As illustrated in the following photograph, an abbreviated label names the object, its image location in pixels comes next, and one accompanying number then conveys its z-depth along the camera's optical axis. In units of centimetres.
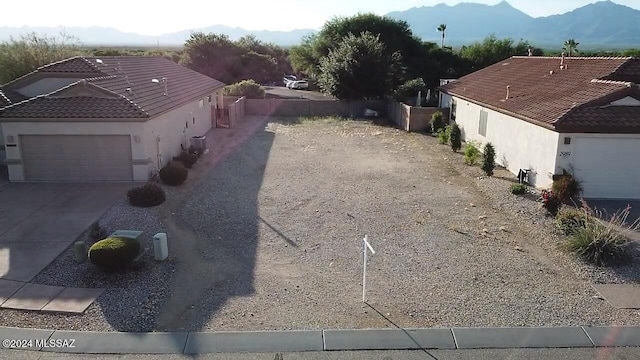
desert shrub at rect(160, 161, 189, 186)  1867
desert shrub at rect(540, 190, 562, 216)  1555
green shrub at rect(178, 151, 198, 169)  2181
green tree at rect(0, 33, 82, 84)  3225
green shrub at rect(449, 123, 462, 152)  2561
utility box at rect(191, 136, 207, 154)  2486
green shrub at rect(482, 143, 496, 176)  2036
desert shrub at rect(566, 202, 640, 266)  1241
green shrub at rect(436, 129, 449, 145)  2770
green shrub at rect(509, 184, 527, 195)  1770
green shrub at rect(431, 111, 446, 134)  3117
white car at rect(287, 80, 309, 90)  6162
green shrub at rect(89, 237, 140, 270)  1098
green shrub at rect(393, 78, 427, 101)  3850
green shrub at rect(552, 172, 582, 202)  1666
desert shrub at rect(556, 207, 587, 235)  1388
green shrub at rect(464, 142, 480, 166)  2255
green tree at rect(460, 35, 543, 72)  5419
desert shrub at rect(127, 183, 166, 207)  1599
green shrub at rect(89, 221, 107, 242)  1332
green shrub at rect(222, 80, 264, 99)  4169
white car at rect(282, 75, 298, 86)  6493
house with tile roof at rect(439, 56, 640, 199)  1719
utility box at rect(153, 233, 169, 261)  1202
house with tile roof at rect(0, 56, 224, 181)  1836
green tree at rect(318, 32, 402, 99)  3878
